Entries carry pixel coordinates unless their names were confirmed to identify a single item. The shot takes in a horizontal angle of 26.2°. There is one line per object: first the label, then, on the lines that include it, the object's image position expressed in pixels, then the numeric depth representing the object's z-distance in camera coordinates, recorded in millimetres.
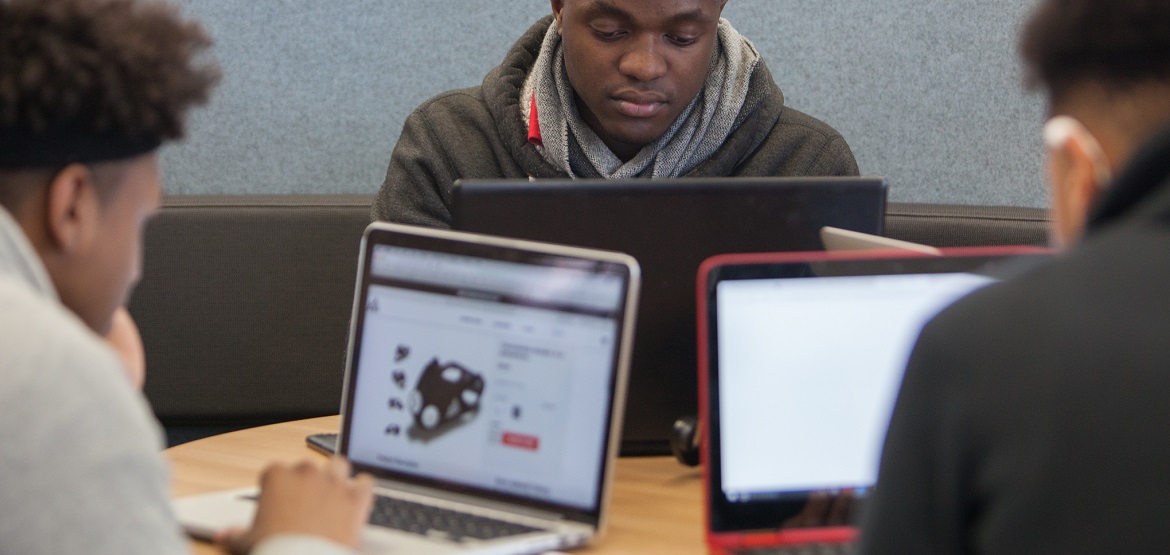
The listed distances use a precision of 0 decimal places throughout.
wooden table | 1883
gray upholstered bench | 2772
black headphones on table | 2001
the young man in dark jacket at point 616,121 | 2407
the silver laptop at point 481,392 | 1847
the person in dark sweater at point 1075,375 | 1401
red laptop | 1812
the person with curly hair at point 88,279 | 1523
